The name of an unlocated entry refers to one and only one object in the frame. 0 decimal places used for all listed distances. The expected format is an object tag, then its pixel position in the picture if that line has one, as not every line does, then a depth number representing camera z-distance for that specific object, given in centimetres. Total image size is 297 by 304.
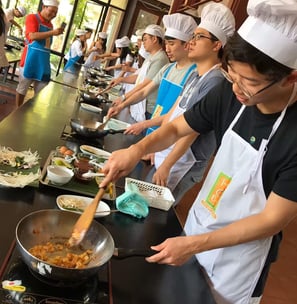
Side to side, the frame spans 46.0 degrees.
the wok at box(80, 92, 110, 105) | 302
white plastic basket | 147
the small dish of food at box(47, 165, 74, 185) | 135
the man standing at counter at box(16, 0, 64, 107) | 427
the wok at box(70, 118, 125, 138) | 197
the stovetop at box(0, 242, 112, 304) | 79
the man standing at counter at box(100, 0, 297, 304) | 99
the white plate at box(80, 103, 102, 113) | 280
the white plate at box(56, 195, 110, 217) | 124
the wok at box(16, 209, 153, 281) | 93
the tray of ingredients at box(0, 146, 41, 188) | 126
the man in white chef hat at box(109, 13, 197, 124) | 252
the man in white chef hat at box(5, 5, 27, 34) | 611
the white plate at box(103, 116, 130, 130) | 240
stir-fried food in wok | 93
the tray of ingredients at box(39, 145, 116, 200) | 137
